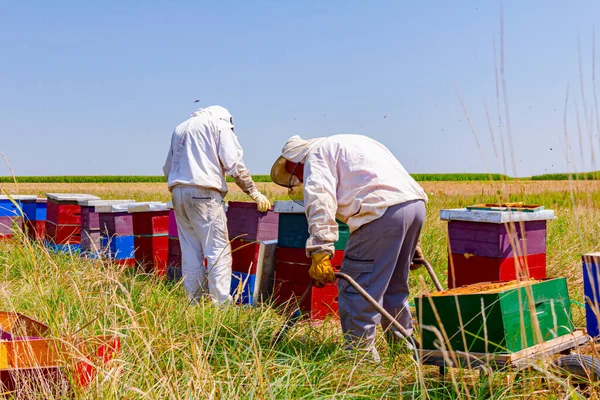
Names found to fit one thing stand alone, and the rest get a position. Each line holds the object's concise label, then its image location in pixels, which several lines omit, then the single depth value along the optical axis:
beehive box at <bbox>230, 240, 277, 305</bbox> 4.73
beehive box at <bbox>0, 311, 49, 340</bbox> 3.23
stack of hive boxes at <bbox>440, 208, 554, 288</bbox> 4.74
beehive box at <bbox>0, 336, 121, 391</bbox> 2.68
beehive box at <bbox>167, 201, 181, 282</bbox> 6.62
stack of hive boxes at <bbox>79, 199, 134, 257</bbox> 7.61
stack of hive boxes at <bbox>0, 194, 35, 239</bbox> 9.62
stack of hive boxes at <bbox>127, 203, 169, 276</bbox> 6.98
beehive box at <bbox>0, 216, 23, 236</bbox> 9.66
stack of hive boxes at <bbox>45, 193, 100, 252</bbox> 8.23
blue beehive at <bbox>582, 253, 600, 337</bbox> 3.33
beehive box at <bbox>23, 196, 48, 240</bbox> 9.67
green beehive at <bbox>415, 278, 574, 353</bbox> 2.93
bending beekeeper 3.72
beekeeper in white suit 5.70
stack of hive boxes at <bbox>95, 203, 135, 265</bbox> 7.30
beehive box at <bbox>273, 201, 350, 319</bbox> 5.05
